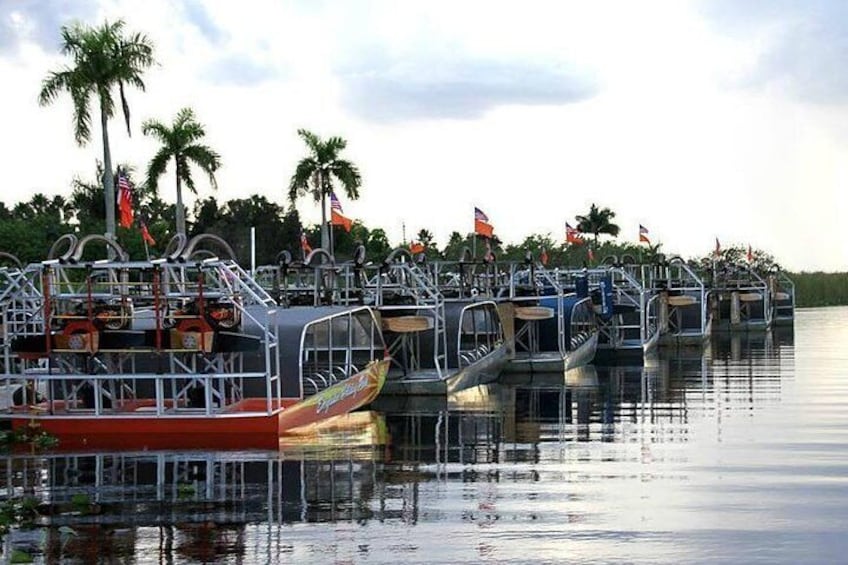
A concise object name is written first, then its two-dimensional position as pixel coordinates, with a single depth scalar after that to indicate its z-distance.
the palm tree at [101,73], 45.53
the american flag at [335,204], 39.69
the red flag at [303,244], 45.62
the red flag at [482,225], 42.69
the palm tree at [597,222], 128.12
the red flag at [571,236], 60.25
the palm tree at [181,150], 54.03
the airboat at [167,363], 21.97
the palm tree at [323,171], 63.72
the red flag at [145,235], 33.99
